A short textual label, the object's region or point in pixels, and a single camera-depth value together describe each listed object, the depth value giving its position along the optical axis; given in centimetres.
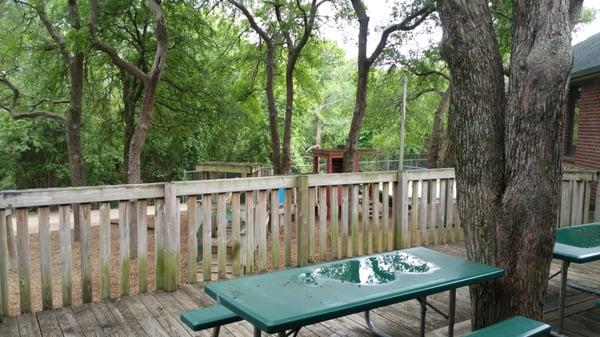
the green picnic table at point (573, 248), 321
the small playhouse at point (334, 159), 1129
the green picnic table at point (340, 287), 196
